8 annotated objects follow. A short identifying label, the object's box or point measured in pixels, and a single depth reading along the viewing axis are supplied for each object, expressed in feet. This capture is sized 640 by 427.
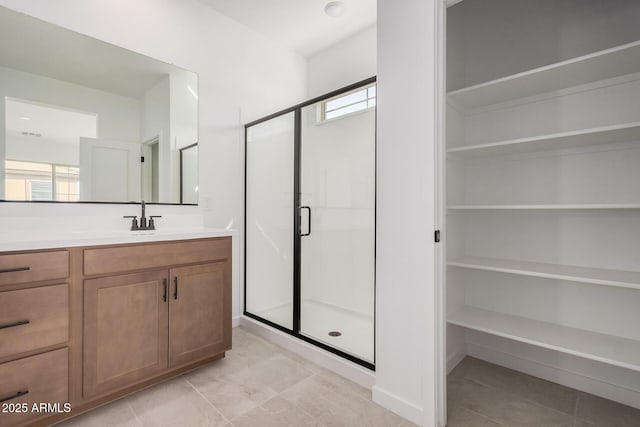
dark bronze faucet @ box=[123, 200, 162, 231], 7.18
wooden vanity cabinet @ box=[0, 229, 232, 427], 4.51
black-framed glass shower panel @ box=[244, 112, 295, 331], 8.48
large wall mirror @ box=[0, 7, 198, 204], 6.07
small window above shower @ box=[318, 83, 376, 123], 7.18
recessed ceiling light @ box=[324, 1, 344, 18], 8.69
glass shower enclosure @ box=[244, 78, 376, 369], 7.07
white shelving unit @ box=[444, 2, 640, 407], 5.54
